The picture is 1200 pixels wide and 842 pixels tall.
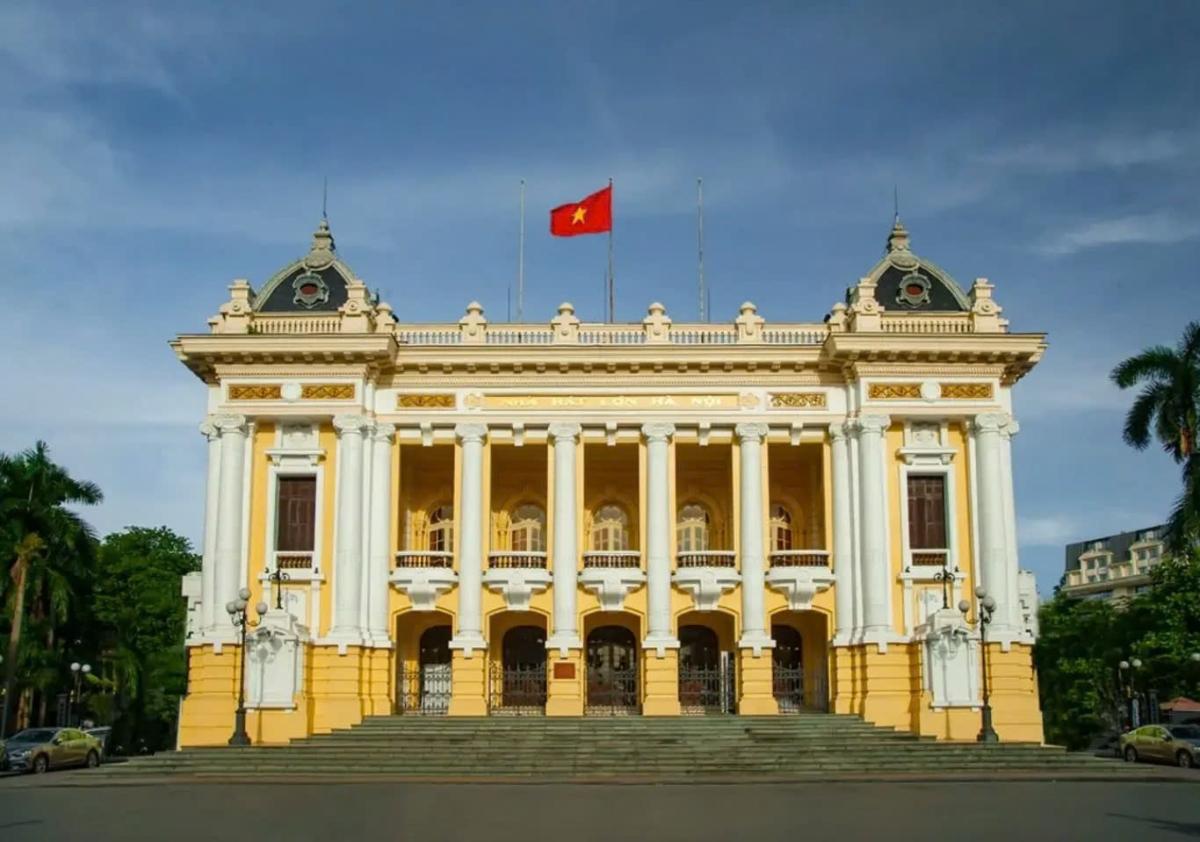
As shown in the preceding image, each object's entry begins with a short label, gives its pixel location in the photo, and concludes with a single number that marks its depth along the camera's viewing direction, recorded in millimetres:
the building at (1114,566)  102562
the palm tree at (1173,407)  39875
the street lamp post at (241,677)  32312
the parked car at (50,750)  34906
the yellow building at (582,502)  36250
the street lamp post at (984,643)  31766
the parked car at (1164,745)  34781
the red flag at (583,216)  39750
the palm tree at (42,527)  46719
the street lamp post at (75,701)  51859
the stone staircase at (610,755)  29344
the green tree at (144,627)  57531
